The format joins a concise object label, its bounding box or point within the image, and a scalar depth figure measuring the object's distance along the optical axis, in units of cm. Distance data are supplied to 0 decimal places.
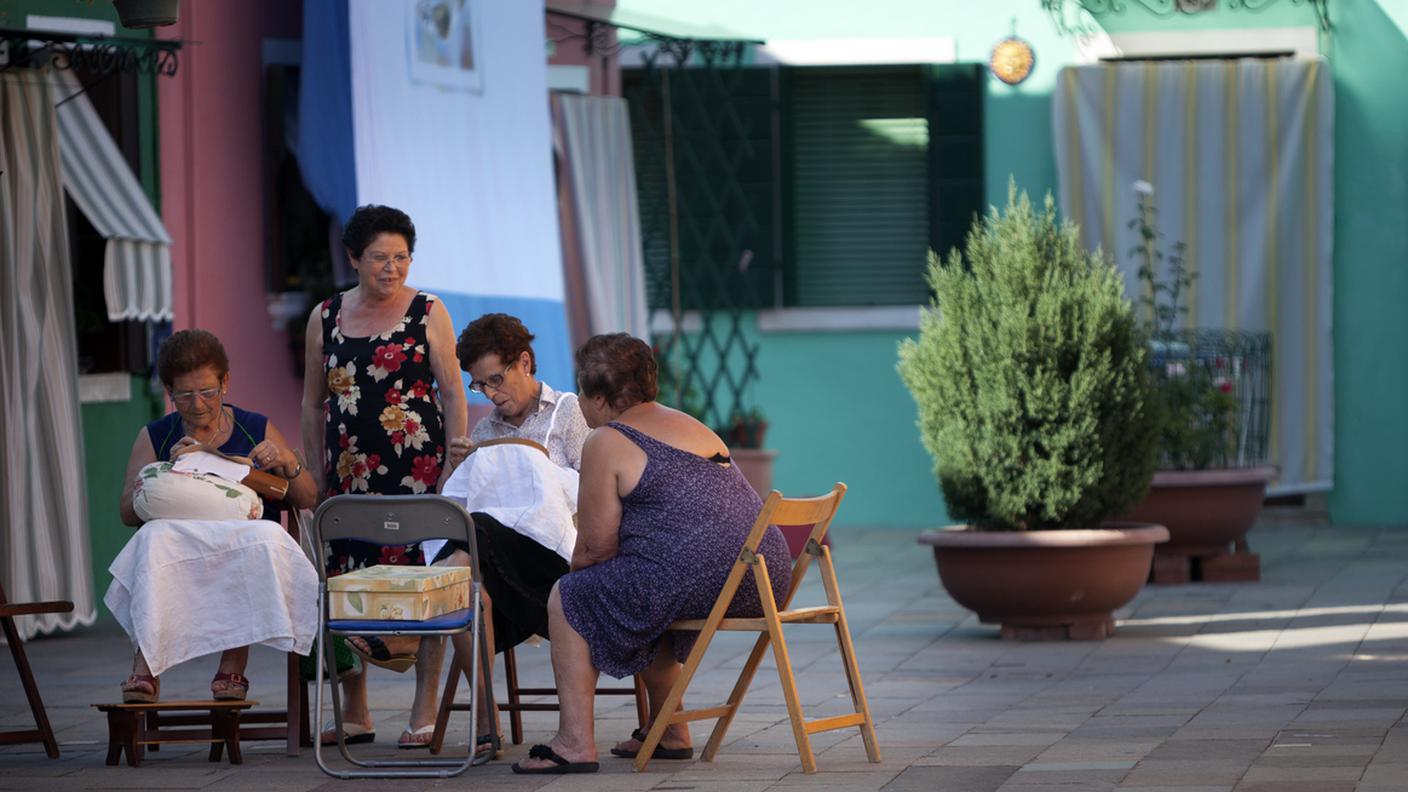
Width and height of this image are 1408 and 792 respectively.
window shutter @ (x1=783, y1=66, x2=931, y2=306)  2681
